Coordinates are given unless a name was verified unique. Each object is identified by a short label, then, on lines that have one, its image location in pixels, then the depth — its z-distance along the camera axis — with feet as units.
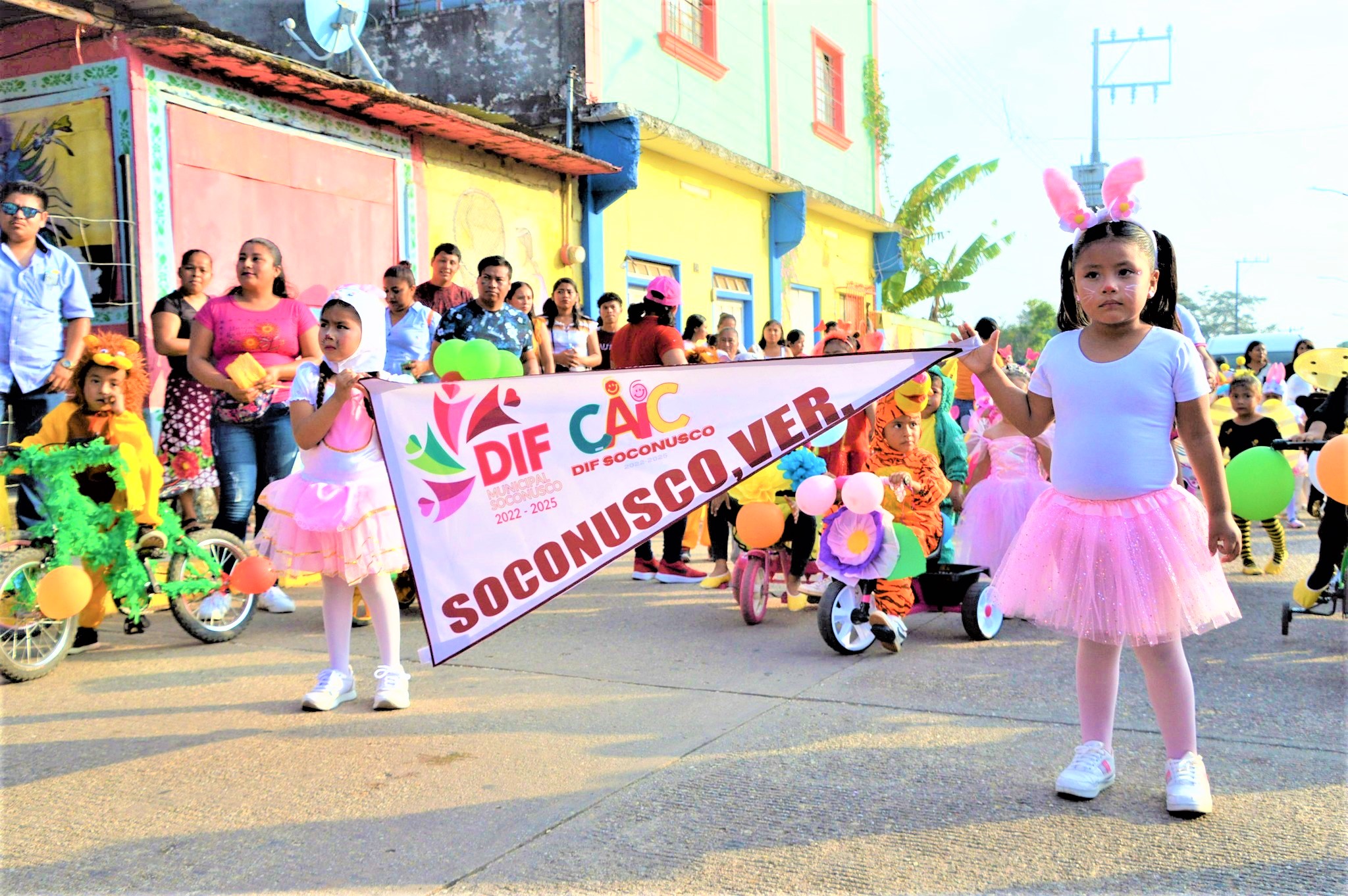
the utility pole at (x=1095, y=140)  121.60
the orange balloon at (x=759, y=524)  18.89
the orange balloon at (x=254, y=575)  16.87
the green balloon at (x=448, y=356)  13.19
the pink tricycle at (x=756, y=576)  19.67
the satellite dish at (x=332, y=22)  38.32
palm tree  73.92
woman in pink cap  22.99
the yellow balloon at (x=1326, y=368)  19.13
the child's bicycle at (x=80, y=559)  16.42
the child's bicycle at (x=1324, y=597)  16.49
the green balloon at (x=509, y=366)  13.82
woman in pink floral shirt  19.71
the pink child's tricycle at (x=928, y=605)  16.85
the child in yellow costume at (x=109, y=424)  17.42
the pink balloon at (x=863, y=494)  16.44
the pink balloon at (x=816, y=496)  17.07
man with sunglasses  18.81
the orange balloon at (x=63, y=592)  16.07
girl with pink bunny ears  10.45
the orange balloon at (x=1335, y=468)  14.88
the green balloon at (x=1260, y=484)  15.88
